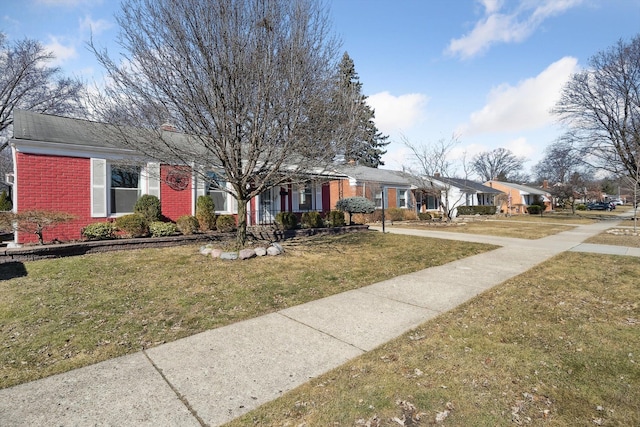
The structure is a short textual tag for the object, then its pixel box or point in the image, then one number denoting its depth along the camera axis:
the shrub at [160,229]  10.73
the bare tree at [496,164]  70.74
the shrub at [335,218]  15.82
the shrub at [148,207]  11.24
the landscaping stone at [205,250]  8.86
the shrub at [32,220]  8.29
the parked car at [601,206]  56.86
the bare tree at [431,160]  23.58
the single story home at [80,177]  9.59
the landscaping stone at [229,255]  8.26
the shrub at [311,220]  14.81
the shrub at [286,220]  13.93
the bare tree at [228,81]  7.06
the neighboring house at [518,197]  44.08
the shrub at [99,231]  9.80
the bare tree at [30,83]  22.56
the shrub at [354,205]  17.03
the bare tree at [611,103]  24.17
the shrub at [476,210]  34.69
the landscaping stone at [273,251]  9.12
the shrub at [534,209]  40.78
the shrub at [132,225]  10.23
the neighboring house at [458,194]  27.07
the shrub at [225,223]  12.21
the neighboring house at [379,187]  25.53
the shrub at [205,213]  11.95
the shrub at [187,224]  11.25
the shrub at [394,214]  25.77
